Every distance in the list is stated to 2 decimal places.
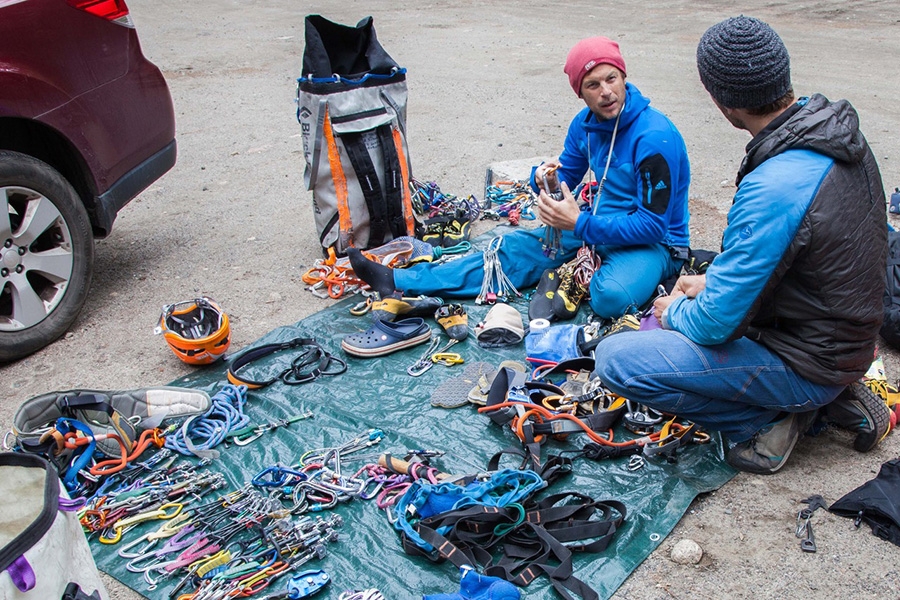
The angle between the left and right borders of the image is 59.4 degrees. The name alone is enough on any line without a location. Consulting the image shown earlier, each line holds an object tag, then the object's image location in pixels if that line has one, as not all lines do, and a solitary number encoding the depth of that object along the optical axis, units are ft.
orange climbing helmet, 13.50
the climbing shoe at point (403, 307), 14.82
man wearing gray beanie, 8.77
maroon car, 13.66
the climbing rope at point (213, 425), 11.58
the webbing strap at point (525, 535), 9.02
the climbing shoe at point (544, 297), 14.65
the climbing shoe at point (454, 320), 14.34
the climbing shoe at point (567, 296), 14.55
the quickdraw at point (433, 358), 13.58
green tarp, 9.23
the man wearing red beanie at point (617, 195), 13.55
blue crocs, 13.94
